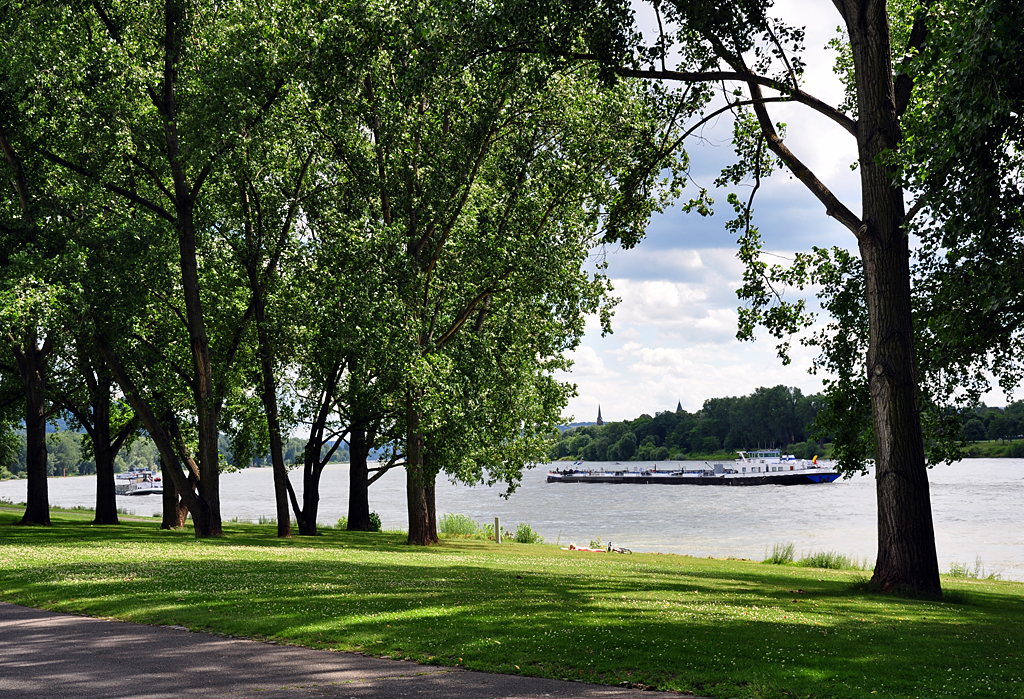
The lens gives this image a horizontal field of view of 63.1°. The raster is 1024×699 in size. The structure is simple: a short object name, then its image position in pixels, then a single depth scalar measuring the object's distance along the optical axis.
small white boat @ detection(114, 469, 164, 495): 122.60
